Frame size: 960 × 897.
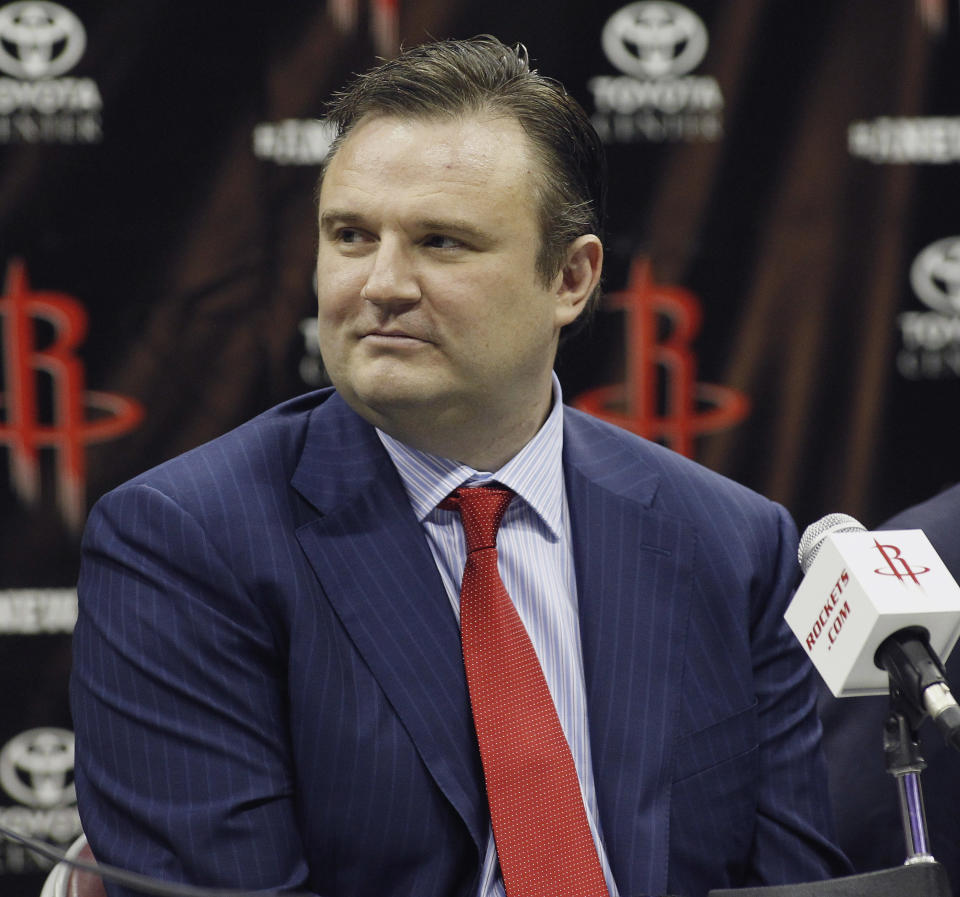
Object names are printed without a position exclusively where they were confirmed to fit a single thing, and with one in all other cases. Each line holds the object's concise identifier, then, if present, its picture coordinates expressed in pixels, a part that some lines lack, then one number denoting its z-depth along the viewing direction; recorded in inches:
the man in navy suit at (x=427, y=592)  248.0
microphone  239.7
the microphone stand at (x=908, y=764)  240.1
